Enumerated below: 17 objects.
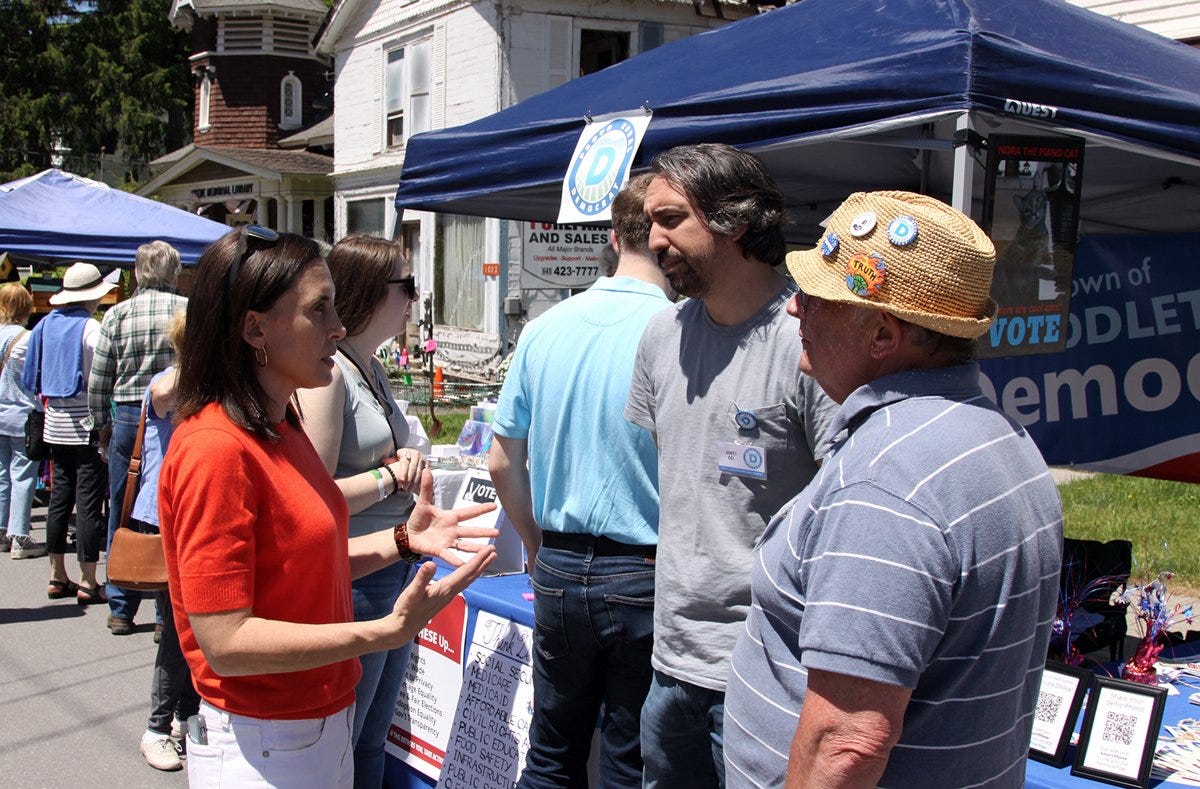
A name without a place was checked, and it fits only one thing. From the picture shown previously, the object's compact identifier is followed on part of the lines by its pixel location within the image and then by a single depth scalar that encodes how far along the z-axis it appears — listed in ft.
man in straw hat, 4.34
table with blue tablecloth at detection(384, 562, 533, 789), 10.66
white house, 54.75
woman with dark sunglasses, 8.87
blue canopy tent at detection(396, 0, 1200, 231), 9.09
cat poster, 9.48
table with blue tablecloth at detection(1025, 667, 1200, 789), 7.00
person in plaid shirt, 17.48
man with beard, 7.10
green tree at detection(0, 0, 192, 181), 104.27
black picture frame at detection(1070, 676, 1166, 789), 6.92
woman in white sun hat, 20.47
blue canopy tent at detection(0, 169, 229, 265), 27.20
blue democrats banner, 14.84
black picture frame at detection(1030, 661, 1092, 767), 7.31
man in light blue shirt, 8.41
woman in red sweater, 5.89
